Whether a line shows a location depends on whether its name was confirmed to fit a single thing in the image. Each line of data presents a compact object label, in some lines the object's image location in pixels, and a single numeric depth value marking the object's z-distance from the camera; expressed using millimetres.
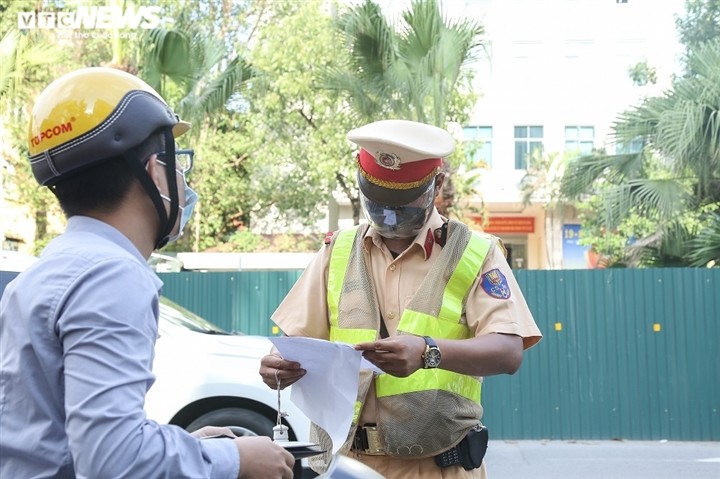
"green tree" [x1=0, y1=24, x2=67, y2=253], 14336
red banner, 33356
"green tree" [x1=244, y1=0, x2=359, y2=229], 19853
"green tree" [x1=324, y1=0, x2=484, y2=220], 11320
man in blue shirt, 1448
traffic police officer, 2582
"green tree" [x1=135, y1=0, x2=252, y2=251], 13000
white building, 31625
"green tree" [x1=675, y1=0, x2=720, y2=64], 15189
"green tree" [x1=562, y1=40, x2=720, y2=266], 11562
